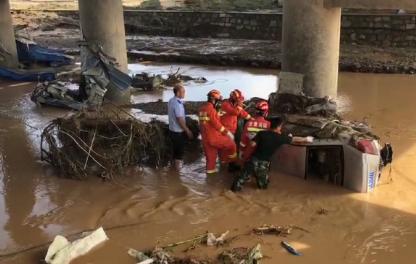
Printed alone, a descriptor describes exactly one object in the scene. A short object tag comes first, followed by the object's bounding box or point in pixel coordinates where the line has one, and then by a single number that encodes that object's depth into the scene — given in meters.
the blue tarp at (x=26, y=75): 18.25
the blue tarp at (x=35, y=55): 20.41
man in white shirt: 9.27
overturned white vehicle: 8.25
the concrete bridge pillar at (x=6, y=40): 19.42
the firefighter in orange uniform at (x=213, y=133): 8.79
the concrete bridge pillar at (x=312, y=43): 10.66
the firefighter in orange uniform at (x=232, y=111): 9.03
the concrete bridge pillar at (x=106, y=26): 14.16
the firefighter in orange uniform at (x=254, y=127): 8.65
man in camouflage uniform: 8.28
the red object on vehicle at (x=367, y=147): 8.16
